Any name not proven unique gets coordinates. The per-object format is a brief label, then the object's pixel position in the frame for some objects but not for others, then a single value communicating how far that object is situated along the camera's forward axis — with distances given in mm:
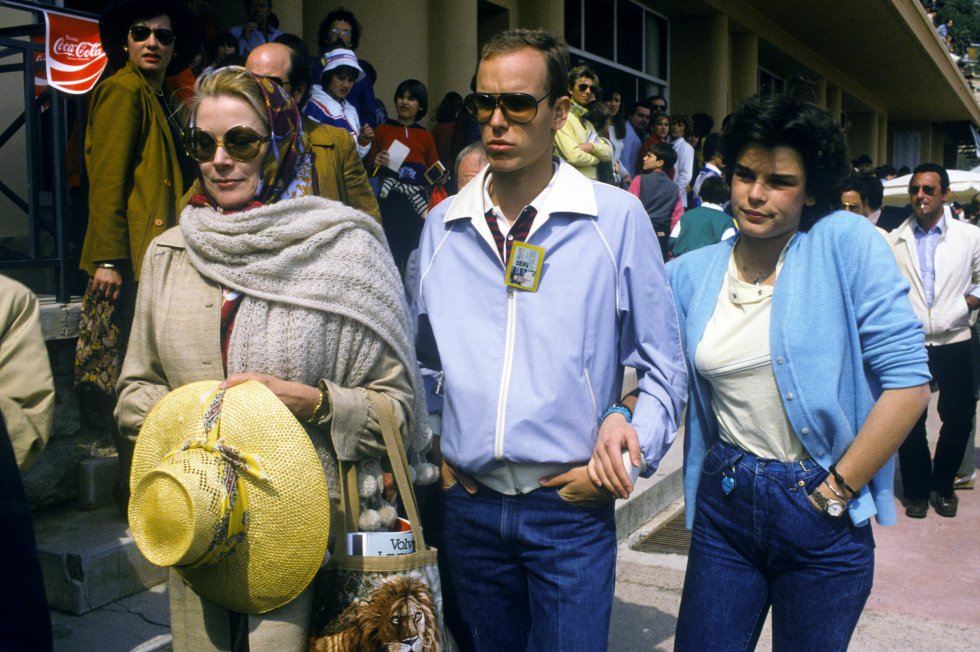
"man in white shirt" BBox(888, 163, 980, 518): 7035
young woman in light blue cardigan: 2750
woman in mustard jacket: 4309
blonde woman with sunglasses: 2516
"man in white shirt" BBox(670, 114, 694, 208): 12945
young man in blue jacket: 2633
